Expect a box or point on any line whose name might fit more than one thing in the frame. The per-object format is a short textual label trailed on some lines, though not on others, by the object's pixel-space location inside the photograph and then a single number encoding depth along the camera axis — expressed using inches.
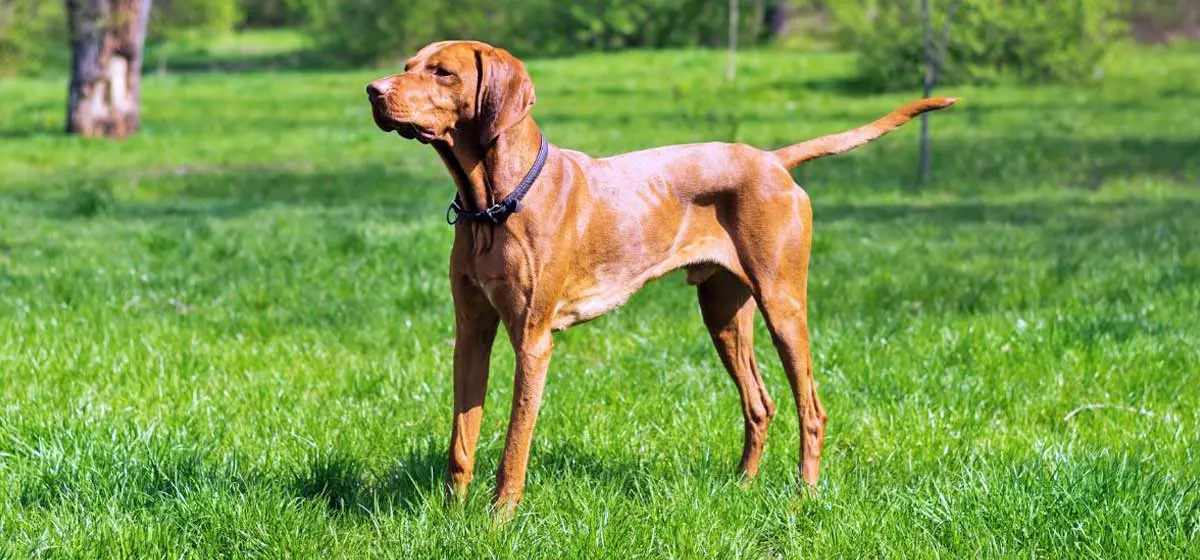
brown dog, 132.6
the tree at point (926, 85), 454.3
